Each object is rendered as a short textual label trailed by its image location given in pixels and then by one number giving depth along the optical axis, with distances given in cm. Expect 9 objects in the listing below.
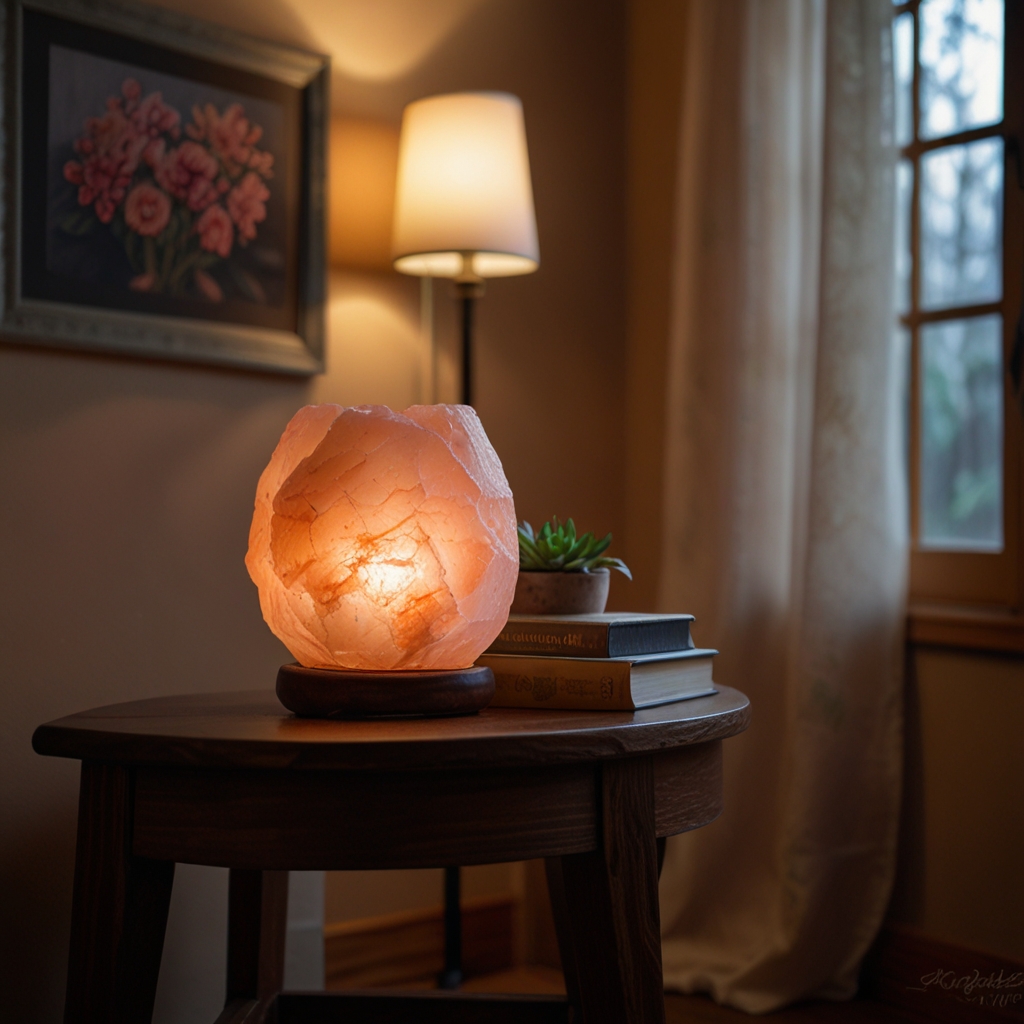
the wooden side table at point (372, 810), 90
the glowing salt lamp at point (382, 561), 99
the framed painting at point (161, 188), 154
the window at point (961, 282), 178
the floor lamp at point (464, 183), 179
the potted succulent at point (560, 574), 121
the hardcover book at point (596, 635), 109
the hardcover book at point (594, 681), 107
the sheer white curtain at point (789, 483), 184
